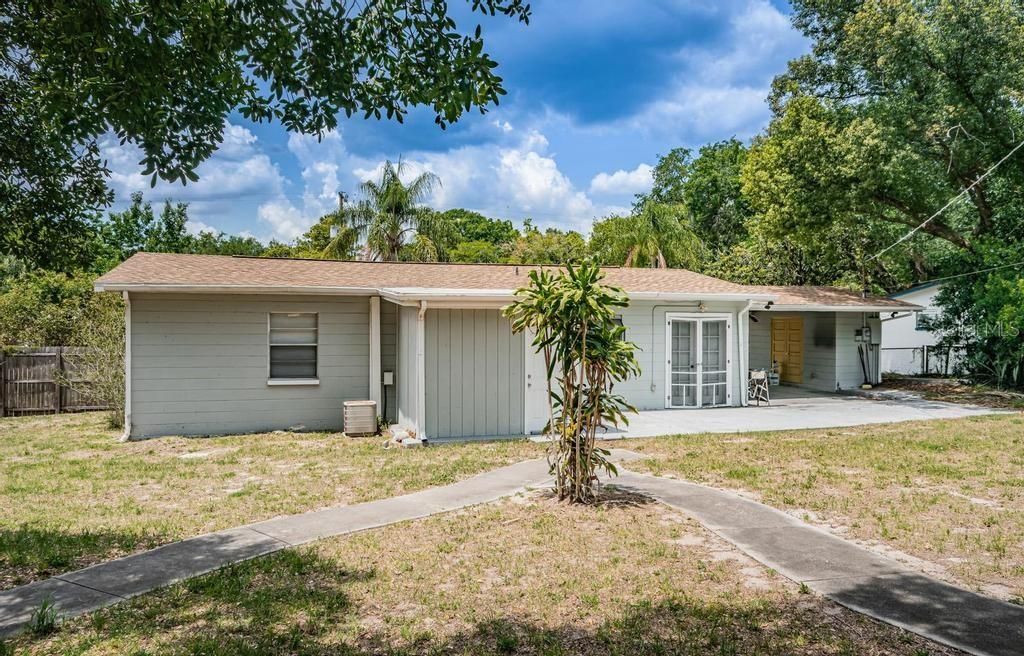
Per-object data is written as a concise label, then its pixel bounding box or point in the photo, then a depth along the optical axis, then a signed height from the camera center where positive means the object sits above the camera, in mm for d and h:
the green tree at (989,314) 15445 +894
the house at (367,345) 10320 +56
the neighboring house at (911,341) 21875 +271
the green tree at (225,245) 33719 +5725
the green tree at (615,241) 25562 +4524
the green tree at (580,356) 6398 -80
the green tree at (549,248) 34906 +5602
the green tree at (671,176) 42500 +11610
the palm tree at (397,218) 23156 +4780
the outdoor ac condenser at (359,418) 11039 -1220
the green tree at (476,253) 40703 +6228
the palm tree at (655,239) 24859 +4296
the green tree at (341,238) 23469 +4057
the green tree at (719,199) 36625 +8913
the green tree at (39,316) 15703 +798
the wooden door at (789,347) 19500 +43
